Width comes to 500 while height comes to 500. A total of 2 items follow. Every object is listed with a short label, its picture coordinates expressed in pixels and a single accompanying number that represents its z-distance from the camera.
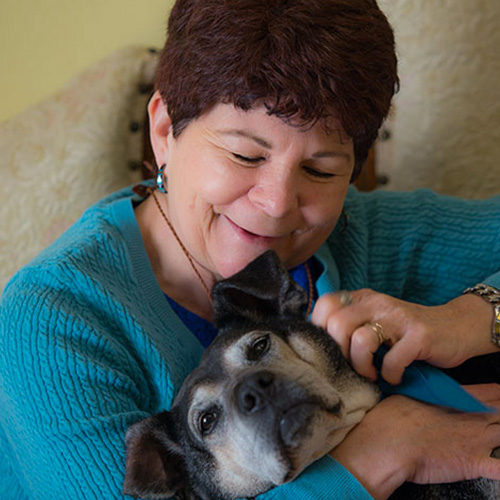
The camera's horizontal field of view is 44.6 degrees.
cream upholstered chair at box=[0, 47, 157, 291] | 1.85
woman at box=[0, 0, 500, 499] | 1.08
